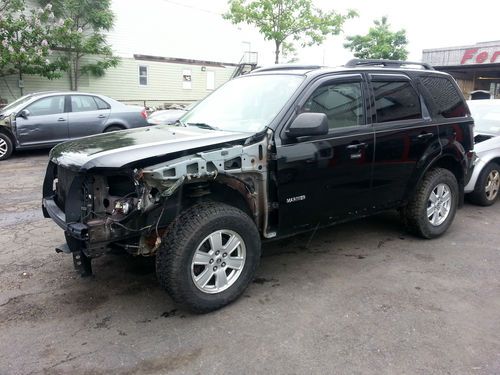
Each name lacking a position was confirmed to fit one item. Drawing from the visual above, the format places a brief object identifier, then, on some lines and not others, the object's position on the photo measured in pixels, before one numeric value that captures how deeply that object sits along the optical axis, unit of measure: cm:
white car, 646
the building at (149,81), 1947
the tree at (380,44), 2820
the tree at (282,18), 1942
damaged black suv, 316
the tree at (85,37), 1902
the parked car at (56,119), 1005
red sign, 1923
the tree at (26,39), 1667
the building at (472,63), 1945
